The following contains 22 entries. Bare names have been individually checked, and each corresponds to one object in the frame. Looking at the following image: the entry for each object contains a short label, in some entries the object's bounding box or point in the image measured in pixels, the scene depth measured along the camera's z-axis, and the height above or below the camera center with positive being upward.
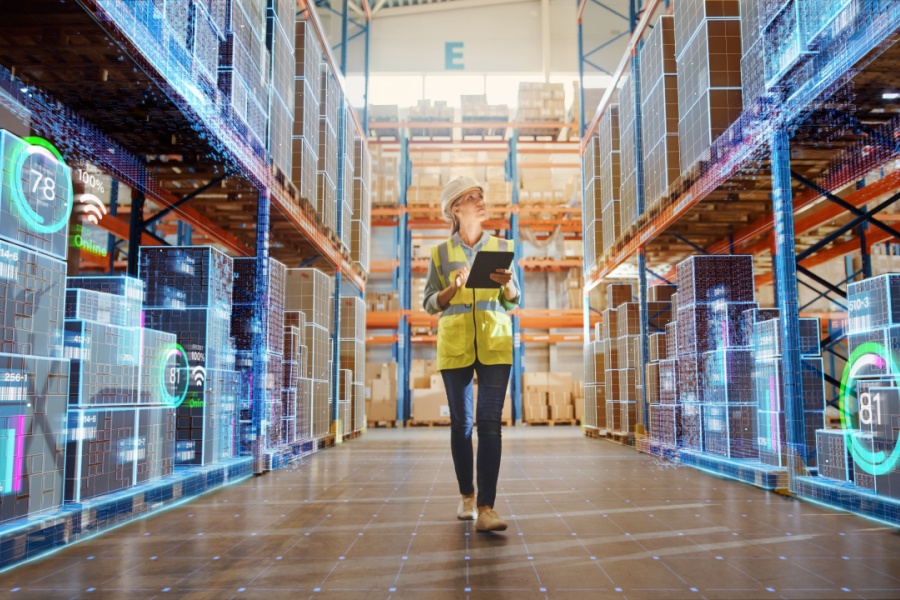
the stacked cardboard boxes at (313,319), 9.58 +0.77
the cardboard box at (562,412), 17.98 -0.86
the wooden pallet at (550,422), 17.94 -1.12
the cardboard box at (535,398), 18.02 -0.51
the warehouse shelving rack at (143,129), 4.21 +1.95
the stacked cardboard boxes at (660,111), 8.62 +3.26
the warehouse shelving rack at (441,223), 18.84 +3.91
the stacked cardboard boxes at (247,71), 6.05 +2.75
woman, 3.79 +0.21
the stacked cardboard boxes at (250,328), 7.11 +0.51
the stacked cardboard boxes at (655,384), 8.85 -0.10
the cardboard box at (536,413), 17.94 -0.88
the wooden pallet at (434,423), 17.79 -1.12
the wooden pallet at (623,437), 10.49 -0.89
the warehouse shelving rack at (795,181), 4.58 +1.91
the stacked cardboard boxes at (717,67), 7.22 +3.07
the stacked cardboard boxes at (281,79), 7.69 +3.33
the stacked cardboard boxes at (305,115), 9.07 +3.37
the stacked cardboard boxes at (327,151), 10.39 +3.35
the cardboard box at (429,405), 17.44 -0.65
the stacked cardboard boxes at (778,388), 5.73 -0.09
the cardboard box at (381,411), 17.92 -0.81
